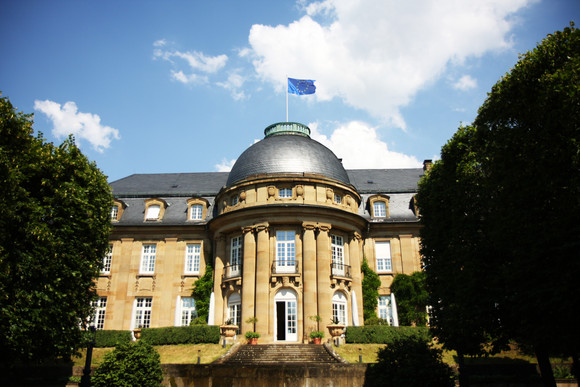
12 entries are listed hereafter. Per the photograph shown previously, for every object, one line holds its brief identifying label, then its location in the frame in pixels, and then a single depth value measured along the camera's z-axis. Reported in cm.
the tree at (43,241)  1470
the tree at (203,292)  2927
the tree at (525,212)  1134
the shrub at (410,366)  1232
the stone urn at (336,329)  2397
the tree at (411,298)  2873
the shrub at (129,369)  1437
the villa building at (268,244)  2630
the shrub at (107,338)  2667
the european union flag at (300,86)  3375
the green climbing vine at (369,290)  2928
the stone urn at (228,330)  2416
